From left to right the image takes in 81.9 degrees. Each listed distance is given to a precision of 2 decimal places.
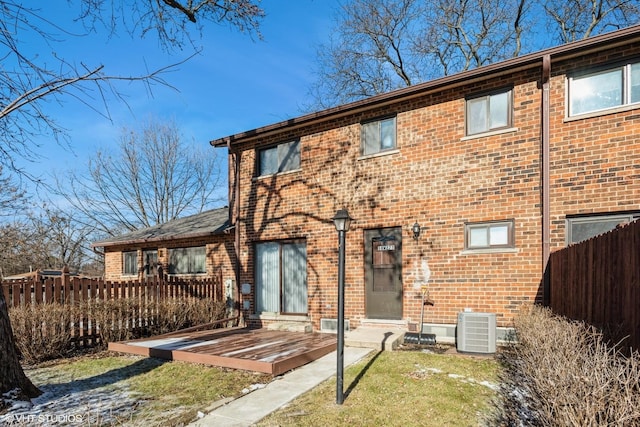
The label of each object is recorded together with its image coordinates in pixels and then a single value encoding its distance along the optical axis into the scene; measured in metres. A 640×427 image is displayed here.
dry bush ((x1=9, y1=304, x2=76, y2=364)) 6.76
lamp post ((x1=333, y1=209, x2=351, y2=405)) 4.48
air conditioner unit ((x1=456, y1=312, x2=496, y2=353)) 6.70
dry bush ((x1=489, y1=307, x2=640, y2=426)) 2.45
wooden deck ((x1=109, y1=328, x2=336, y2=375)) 6.12
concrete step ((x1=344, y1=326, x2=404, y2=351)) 7.20
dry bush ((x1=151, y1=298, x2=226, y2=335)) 8.96
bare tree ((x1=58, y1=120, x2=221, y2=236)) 26.50
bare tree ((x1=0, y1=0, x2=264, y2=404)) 4.41
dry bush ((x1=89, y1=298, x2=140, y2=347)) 7.90
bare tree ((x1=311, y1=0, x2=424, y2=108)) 19.52
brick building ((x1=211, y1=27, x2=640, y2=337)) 6.56
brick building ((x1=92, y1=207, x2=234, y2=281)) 11.67
